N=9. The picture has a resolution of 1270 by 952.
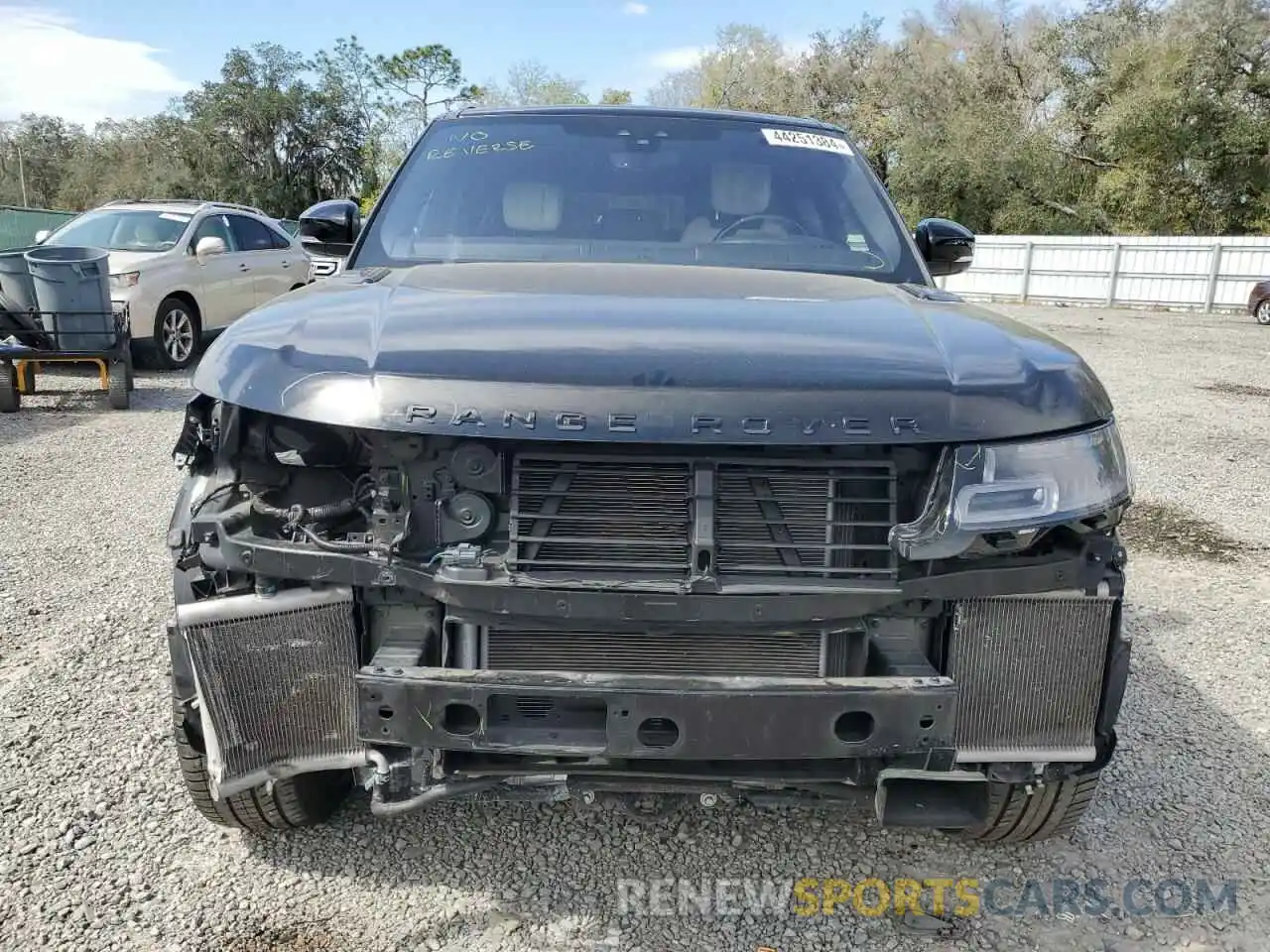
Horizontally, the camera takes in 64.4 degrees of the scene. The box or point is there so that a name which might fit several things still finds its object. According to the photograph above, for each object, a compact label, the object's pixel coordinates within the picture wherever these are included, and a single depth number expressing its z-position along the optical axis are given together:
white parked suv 9.86
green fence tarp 19.59
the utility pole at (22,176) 52.06
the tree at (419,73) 54.94
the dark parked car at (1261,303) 20.42
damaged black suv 1.95
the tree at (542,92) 56.47
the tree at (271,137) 47.56
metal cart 8.31
